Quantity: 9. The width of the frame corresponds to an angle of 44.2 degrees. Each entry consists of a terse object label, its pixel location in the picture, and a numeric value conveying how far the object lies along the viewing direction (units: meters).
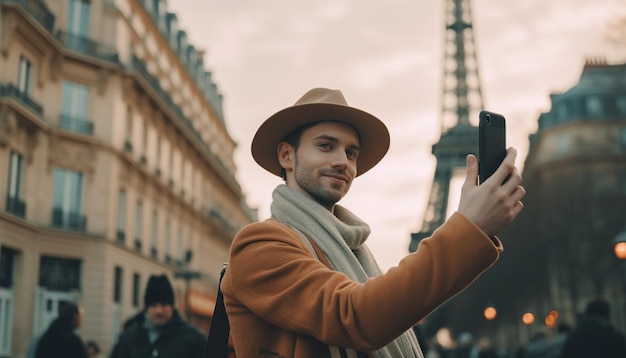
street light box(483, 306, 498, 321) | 26.76
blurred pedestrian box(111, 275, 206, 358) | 5.93
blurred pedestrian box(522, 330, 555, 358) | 12.77
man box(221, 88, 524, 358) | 1.89
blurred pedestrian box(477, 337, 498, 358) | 19.56
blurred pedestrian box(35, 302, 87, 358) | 7.00
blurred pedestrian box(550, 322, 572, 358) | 12.22
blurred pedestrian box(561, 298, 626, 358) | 7.59
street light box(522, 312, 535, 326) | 28.67
